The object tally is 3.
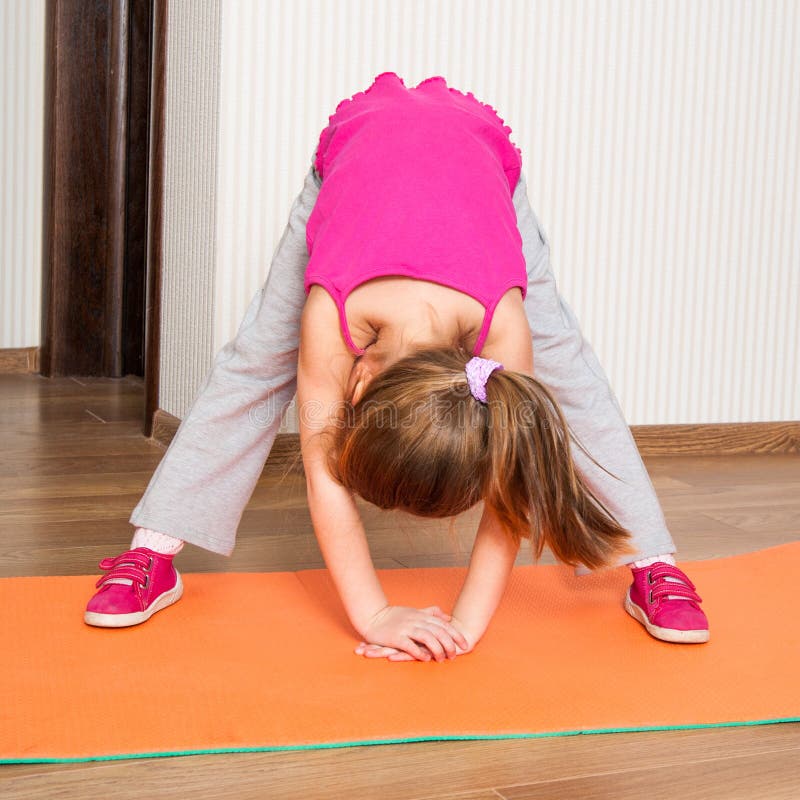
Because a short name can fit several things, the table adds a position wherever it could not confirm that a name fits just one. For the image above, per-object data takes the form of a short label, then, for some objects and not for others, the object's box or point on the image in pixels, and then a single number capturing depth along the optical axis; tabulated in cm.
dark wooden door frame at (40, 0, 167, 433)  488
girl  227
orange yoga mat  221
